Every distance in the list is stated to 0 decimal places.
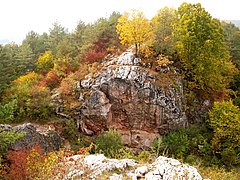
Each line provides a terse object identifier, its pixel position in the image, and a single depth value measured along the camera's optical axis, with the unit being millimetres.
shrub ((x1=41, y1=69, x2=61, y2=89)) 26594
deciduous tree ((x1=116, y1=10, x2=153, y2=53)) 24781
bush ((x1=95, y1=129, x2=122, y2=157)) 19219
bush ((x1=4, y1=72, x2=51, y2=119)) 22966
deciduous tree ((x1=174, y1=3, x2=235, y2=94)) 24688
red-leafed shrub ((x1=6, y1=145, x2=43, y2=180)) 11247
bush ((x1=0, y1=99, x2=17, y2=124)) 17216
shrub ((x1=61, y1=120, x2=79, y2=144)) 22369
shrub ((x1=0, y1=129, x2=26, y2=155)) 14219
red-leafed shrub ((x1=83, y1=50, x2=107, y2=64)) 27600
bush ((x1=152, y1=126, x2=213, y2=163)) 21891
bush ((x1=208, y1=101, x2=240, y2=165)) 21734
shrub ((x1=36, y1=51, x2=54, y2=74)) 31828
